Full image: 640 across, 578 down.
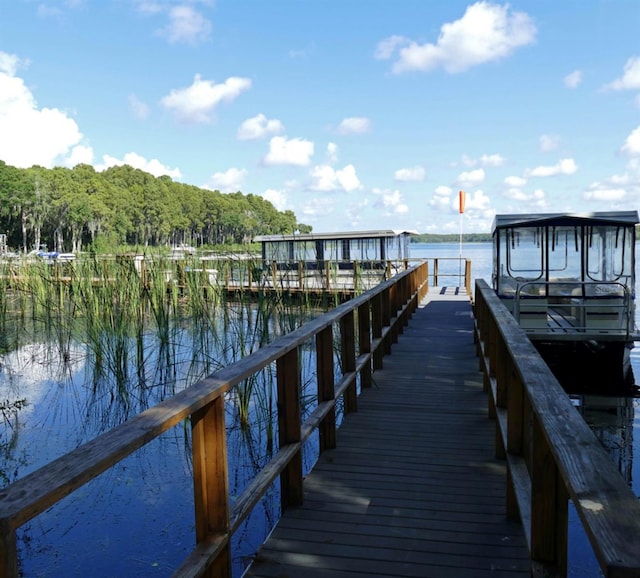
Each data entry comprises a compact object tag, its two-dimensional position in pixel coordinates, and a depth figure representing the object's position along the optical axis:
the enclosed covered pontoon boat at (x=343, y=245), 21.52
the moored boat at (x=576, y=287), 9.16
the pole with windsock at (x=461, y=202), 21.00
